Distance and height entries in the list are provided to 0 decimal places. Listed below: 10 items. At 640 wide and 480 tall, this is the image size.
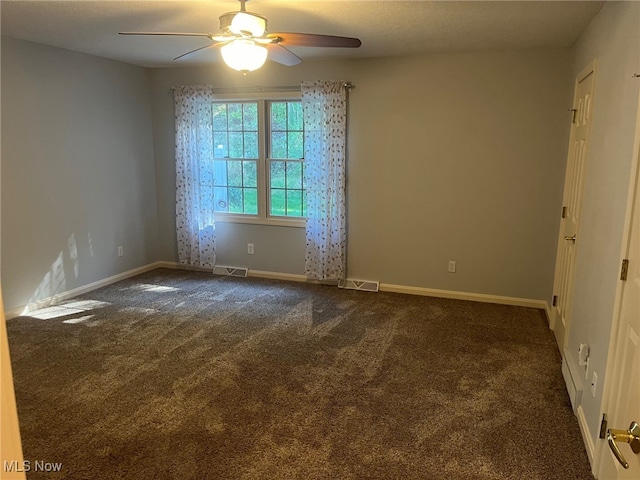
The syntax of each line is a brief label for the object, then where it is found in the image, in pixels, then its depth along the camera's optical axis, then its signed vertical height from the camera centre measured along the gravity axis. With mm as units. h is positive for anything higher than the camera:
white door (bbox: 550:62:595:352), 3270 -330
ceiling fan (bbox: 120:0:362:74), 2609 +730
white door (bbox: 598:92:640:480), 1470 -688
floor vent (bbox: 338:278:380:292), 5094 -1374
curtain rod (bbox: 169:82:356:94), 4842 +775
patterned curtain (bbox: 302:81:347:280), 4859 -175
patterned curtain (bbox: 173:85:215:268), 5367 -205
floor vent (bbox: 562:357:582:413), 2671 -1370
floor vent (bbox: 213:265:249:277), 5621 -1359
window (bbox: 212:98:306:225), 5234 -21
